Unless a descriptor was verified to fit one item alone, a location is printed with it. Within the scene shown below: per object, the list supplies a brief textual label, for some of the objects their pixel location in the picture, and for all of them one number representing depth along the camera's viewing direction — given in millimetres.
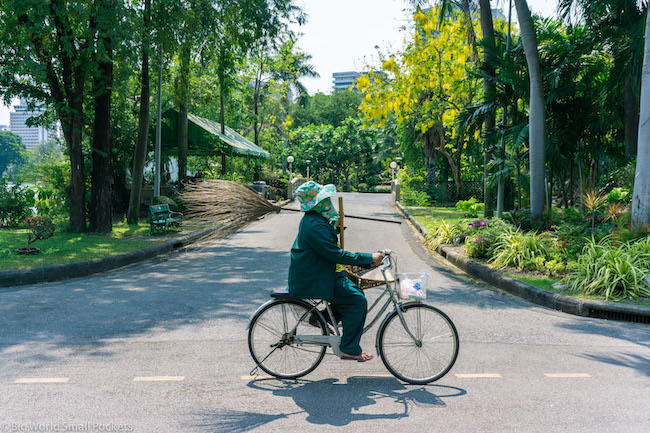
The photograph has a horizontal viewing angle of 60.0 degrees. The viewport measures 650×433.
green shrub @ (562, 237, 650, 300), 7727
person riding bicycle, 4535
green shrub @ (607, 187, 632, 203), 11773
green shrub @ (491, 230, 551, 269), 9712
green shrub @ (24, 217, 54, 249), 12219
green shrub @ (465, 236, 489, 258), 10914
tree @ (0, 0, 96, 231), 12398
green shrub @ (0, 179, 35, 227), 17000
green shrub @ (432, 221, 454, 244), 13297
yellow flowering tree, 21562
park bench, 14305
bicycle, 4707
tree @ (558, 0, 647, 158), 12438
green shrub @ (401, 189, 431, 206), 27922
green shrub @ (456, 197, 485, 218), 18242
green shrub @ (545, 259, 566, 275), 9156
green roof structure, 23719
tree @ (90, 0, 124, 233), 14266
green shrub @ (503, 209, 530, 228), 12344
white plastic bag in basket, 4637
